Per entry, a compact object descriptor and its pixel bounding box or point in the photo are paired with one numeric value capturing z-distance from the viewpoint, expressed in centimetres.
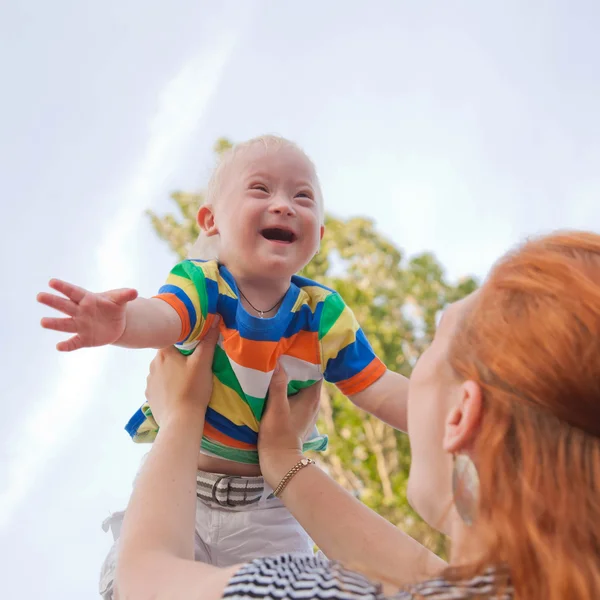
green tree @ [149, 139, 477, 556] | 560
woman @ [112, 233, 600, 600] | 88
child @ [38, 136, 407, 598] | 164
